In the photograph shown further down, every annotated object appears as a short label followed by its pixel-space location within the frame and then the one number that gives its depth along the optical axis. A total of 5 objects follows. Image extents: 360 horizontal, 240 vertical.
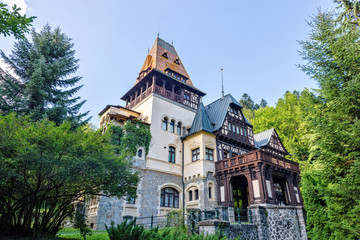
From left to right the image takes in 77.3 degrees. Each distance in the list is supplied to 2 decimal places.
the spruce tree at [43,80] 15.56
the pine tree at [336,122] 9.27
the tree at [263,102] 70.01
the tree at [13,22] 5.52
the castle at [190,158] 17.10
